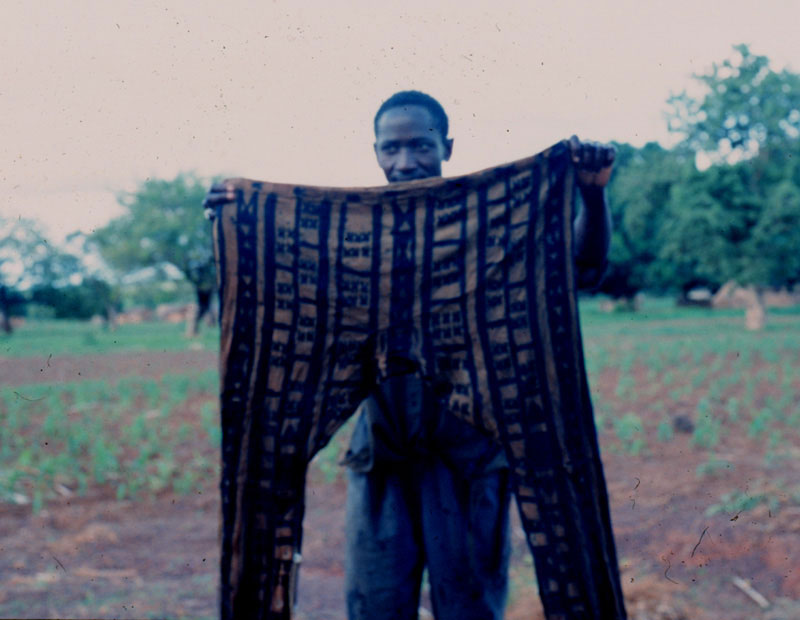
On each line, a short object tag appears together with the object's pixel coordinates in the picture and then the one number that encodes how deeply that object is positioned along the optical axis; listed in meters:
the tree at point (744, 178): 21.11
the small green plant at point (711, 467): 6.31
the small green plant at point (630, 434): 7.24
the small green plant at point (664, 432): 7.56
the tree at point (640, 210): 25.36
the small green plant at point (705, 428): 7.32
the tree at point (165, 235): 30.00
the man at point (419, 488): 2.37
